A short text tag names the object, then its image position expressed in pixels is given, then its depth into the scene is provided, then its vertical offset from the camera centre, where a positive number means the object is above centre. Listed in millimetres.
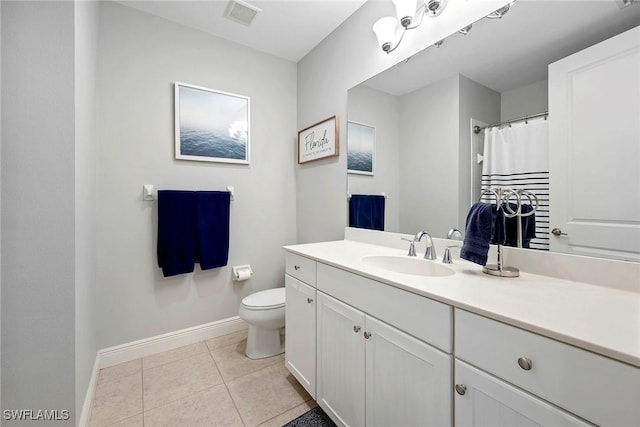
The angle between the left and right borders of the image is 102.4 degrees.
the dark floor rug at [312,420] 1259 -1037
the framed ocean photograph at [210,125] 1892 +679
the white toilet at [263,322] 1740 -747
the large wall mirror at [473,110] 837 +489
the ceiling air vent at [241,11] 1704 +1381
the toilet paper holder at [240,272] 2120 -500
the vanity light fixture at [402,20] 1259 +1037
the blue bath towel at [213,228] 1916 -123
